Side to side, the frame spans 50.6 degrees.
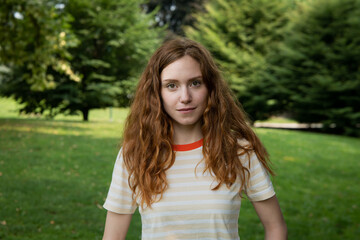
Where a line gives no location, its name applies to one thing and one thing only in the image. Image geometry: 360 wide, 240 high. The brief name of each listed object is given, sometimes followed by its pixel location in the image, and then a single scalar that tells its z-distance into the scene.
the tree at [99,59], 16.94
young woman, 1.63
